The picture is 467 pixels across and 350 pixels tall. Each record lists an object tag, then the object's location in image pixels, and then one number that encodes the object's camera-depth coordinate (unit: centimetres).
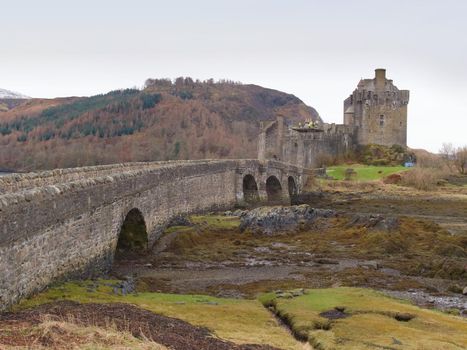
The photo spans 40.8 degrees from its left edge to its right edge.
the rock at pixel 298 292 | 2300
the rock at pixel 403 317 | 1950
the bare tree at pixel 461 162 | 9144
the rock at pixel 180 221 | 3897
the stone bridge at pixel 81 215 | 1592
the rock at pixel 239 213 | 4681
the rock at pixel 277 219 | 4272
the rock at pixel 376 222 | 4147
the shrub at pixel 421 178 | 7762
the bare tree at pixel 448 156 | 9459
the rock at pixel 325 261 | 3269
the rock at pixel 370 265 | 3162
